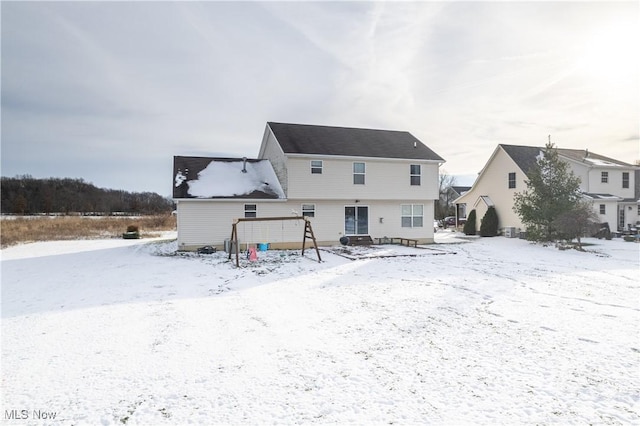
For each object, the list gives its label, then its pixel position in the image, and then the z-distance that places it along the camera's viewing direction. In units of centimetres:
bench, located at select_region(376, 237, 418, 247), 2066
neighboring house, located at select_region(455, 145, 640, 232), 2545
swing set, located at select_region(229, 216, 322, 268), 1415
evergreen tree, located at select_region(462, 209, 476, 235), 2888
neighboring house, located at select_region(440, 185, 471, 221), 5256
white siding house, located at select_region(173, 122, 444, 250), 1850
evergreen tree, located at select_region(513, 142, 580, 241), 2025
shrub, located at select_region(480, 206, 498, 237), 2681
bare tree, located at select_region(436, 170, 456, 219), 4990
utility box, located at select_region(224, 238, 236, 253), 1727
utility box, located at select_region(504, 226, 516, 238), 2512
